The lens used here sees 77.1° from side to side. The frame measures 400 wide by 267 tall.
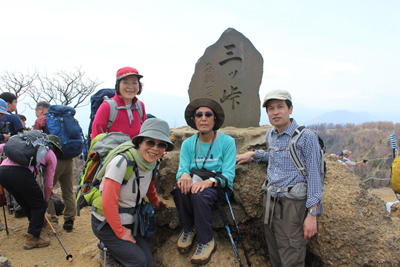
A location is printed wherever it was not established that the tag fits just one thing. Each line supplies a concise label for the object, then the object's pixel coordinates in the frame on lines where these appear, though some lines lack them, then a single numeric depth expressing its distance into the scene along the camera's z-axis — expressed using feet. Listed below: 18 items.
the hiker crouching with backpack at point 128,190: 7.86
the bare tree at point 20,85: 48.21
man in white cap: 7.57
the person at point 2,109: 13.84
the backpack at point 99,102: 11.65
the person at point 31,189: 11.65
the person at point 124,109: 10.49
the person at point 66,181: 14.53
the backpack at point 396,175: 15.81
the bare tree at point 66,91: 52.37
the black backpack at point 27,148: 11.45
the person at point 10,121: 14.75
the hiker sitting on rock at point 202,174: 9.12
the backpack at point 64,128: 14.05
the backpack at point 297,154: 7.91
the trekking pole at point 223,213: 9.47
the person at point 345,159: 35.66
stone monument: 18.17
